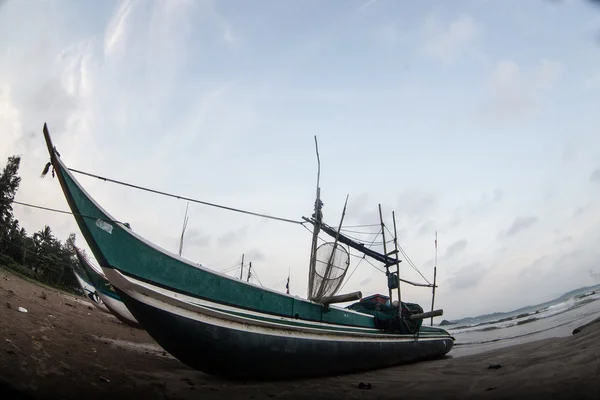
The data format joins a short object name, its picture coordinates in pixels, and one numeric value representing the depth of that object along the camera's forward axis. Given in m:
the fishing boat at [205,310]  6.53
